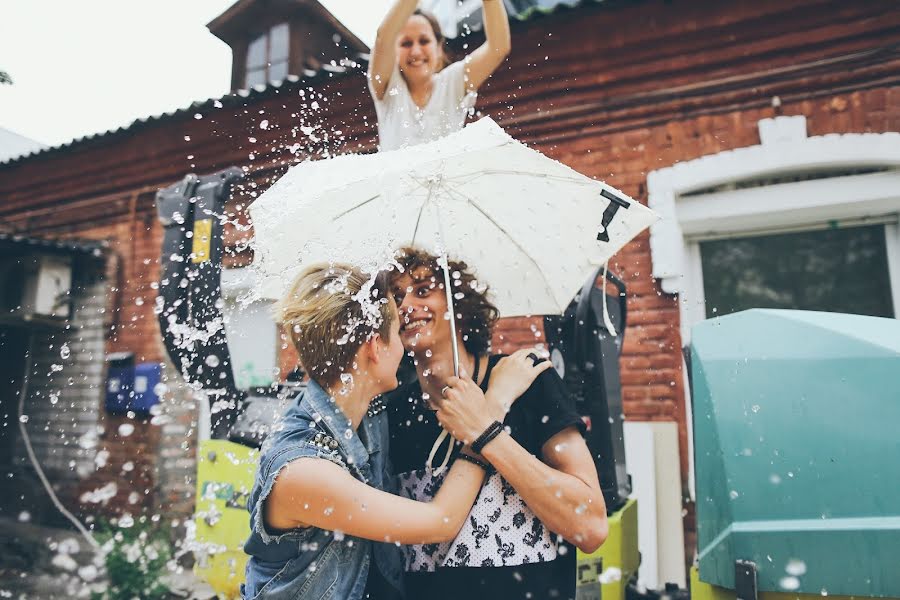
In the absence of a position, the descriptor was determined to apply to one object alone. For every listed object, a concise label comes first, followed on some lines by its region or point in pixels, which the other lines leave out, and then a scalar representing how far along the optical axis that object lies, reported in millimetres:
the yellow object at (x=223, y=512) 2832
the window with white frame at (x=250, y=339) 6844
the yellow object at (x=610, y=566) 2555
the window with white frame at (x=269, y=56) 9500
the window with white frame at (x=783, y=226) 4457
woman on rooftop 3316
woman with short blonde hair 1492
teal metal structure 1619
